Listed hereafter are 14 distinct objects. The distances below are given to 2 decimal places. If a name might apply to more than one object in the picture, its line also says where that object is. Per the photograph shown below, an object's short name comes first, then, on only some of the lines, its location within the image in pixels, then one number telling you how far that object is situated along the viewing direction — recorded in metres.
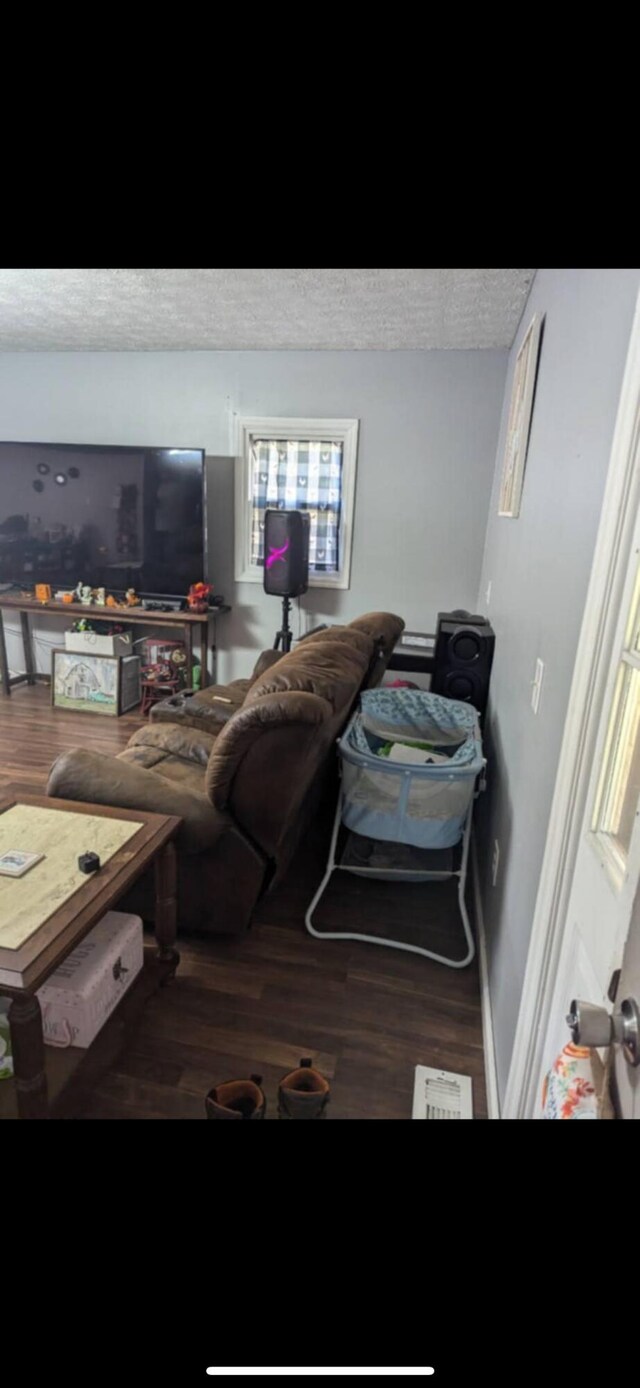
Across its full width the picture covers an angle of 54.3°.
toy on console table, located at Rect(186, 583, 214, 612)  4.05
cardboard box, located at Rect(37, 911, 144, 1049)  1.44
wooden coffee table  1.16
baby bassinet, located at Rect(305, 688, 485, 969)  1.82
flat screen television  4.02
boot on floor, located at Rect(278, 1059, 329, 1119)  1.29
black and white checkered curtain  4.04
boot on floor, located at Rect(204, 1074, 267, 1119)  1.26
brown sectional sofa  1.68
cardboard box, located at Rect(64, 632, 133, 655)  4.17
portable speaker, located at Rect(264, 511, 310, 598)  3.72
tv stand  3.97
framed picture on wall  2.03
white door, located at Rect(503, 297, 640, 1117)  0.86
